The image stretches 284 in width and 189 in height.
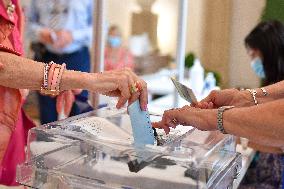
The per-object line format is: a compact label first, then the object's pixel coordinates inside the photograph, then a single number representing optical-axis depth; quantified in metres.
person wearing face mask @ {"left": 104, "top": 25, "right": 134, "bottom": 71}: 3.30
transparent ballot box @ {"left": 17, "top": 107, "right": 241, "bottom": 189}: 1.29
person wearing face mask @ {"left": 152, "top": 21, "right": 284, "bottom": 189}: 1.33
